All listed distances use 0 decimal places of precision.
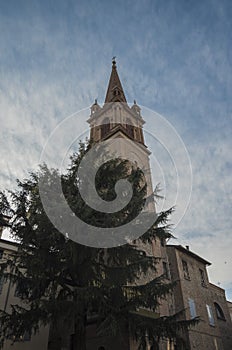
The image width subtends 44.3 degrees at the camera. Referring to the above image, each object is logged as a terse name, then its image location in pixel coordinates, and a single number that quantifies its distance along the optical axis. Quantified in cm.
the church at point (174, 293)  1531
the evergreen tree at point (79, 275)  915
